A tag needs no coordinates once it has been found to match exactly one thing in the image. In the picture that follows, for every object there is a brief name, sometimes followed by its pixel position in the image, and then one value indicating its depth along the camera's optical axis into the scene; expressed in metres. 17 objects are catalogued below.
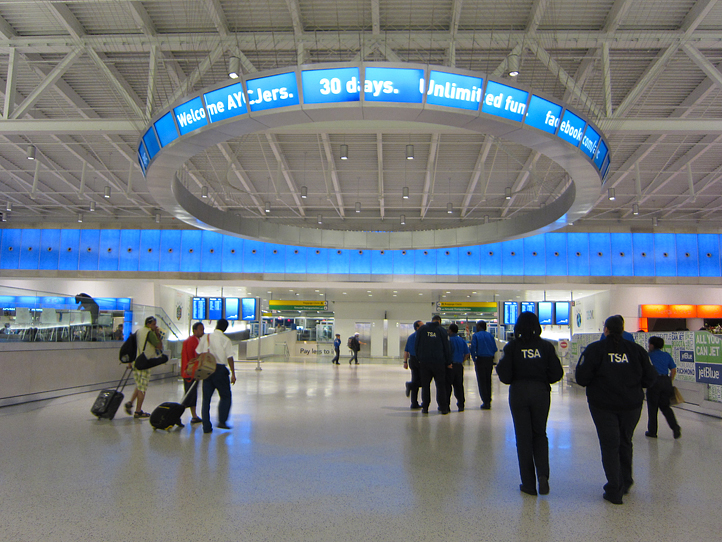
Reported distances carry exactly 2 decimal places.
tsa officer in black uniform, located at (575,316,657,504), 4.23
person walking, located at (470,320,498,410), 9.63
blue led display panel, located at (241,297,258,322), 28.03
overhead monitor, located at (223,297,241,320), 28.19
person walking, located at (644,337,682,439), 6.98
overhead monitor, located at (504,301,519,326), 26.55
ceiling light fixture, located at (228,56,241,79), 8.74
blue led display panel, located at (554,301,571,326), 27.17
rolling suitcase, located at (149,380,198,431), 7.00
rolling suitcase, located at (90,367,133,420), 7.89
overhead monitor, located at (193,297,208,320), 28.47
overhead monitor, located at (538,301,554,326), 27.28
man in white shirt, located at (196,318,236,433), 7.21
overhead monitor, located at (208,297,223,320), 28.50
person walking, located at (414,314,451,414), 8.69
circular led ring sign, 6.76
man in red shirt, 7.76
